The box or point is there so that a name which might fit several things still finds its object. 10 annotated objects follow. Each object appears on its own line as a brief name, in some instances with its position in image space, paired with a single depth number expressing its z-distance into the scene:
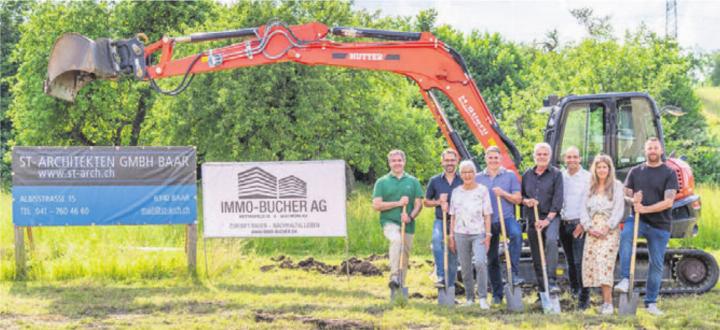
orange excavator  12.10
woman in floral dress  10.00
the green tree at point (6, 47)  45.94
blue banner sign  13.59
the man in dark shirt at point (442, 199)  10.84
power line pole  47.46
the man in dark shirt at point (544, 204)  10.26
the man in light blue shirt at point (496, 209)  10.56
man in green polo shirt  11.05
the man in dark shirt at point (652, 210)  10.03
